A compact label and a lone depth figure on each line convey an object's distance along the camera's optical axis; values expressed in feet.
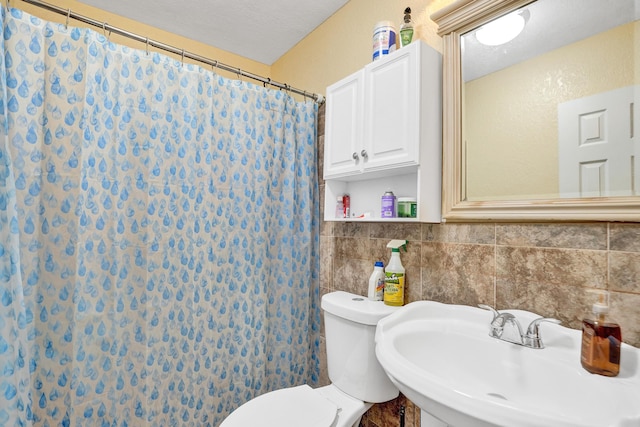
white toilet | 3.81
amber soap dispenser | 2.50
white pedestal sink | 2.03
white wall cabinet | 3.94
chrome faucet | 2.97
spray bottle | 4.33
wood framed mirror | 2.81
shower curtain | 3.74
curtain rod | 3.89
